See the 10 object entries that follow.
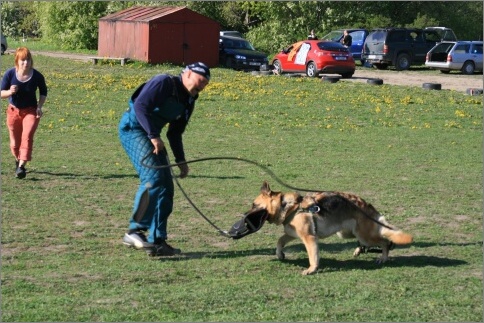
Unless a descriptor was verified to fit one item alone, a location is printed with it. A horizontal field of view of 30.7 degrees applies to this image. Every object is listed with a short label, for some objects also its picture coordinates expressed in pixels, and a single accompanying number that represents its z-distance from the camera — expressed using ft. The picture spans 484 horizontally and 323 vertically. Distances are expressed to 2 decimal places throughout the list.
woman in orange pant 39.93
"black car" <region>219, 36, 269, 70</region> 128.77
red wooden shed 126.11
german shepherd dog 25.89
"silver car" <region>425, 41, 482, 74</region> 126.52
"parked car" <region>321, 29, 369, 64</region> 143.84
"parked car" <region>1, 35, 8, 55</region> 156.59
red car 107.86
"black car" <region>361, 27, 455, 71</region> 132.57
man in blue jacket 26.40
